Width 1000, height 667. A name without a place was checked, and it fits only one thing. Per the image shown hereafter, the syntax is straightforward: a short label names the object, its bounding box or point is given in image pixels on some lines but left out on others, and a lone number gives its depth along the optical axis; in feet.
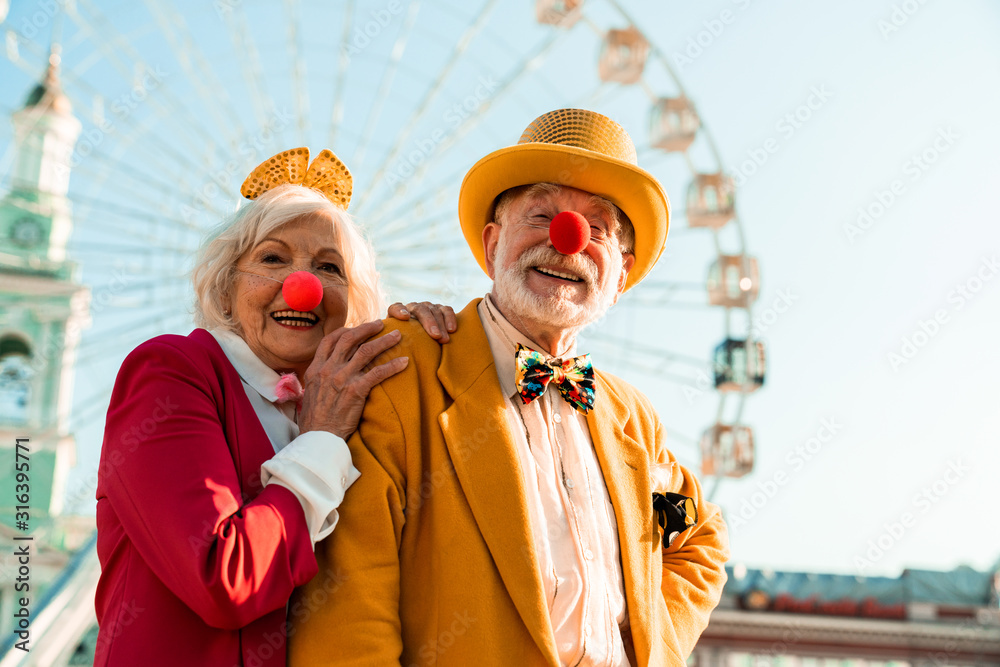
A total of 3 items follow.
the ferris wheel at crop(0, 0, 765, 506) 36.37
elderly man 8.40
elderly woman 7.88
